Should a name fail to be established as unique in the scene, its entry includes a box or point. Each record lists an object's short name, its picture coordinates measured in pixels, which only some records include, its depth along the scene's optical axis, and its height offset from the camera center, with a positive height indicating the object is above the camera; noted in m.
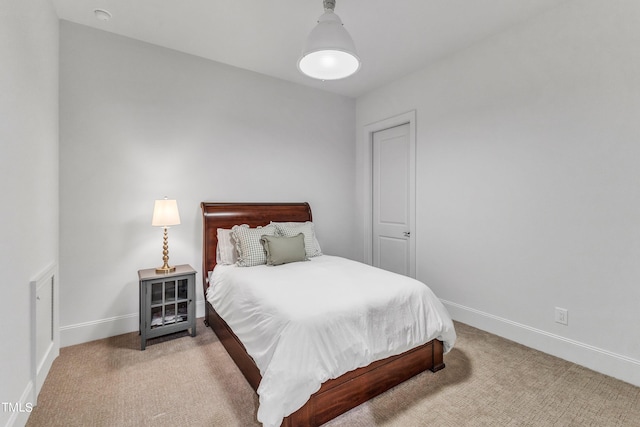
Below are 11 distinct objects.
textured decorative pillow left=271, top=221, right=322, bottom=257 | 3.22 -0.23
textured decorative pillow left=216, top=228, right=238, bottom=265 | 3.02 -0.40
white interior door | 3.74 +0.16
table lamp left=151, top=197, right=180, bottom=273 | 2.68 -0.06
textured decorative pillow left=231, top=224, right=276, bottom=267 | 2.85 -0.36
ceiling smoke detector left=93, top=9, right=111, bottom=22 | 2.45 +1.65
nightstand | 2.53 -0.83
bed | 1.64 -1.05
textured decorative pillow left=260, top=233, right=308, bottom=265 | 2.84 -0.38
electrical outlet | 2.38 -0.84
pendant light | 1.79 +1.05
